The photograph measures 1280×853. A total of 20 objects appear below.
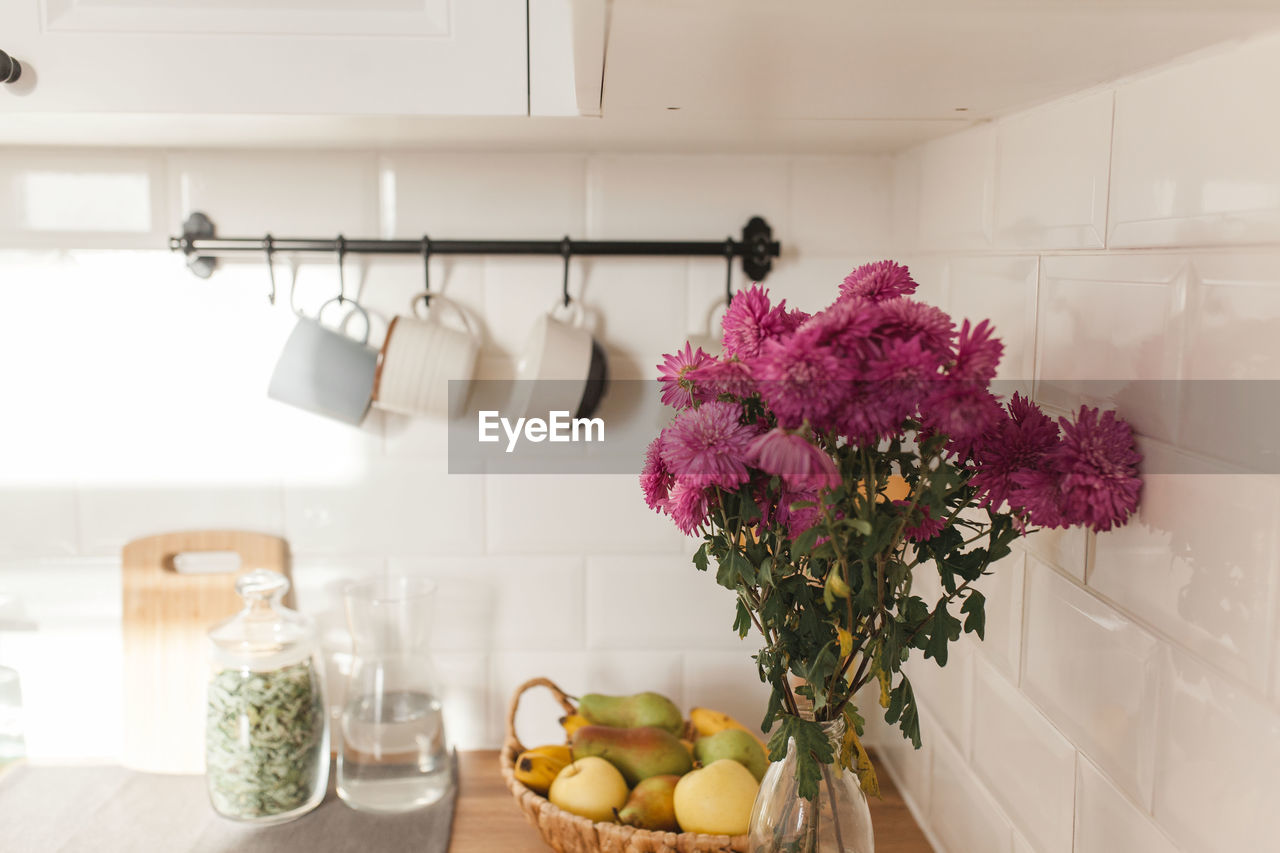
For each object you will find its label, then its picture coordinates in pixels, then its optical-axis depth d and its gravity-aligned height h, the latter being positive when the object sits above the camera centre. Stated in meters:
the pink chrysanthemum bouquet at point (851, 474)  0.54 -0.08
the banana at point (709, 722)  1.06 -0.41
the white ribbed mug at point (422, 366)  1.07 -0.04
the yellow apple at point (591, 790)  0.94 -0.43
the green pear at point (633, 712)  1.07 -0.40
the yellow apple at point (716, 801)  0.90 -0.42
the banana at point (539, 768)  0.98 -0.43
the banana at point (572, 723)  1.08 -0.42
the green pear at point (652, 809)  0.92 -0.44
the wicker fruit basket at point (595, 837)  0.88 -0.45
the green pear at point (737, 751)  0.98 -0.41
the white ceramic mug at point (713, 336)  1.09 +0.00
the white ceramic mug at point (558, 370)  1.06 -0.04
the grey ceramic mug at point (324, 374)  1.08 -0.05
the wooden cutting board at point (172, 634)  1.16 -0.35
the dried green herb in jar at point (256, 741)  1.03 -0.42
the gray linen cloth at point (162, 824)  1.00 -0.51
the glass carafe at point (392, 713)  1.08 -0.42
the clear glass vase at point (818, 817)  0.70 -0.34
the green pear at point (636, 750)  0.99 -0.41
